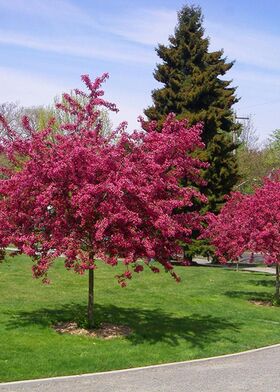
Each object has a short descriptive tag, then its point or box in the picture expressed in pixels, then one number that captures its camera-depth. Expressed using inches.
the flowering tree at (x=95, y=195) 393.7
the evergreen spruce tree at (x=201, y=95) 1310.3
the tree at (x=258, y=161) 2036.2
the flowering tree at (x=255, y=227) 616.1
